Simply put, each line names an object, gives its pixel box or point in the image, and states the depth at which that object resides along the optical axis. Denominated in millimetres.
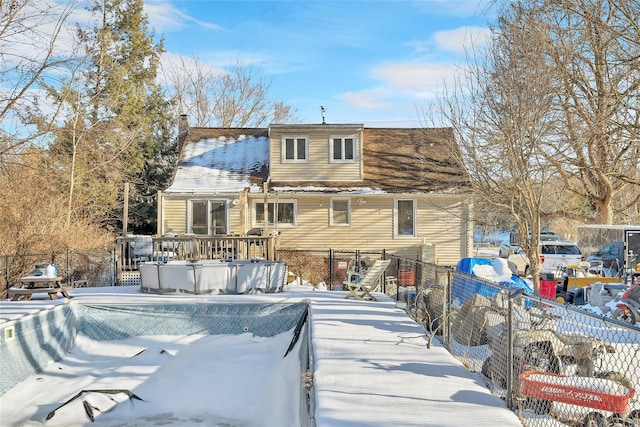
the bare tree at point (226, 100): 36562
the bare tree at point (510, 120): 12305
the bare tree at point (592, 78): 11961
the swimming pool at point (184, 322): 10297
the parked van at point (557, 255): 20750
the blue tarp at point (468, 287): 9664
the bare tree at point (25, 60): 12719
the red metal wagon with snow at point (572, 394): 4945
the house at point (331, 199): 20266
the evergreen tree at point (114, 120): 22938
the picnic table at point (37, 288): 10523
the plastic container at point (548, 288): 13797
